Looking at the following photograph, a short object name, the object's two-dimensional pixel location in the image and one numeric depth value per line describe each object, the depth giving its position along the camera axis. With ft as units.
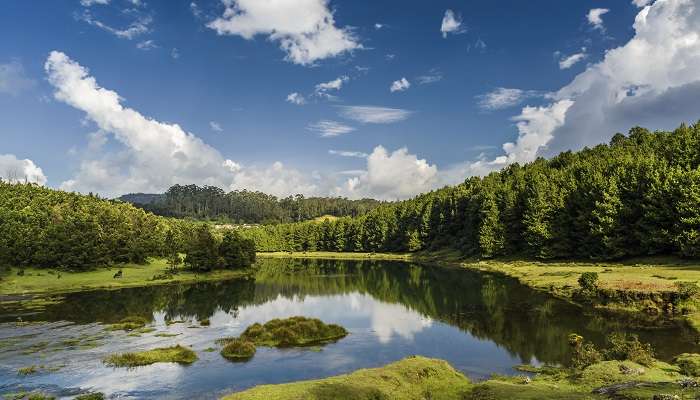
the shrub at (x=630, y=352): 106.11
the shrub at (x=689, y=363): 98.92
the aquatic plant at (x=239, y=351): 136.67
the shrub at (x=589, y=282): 205.16
